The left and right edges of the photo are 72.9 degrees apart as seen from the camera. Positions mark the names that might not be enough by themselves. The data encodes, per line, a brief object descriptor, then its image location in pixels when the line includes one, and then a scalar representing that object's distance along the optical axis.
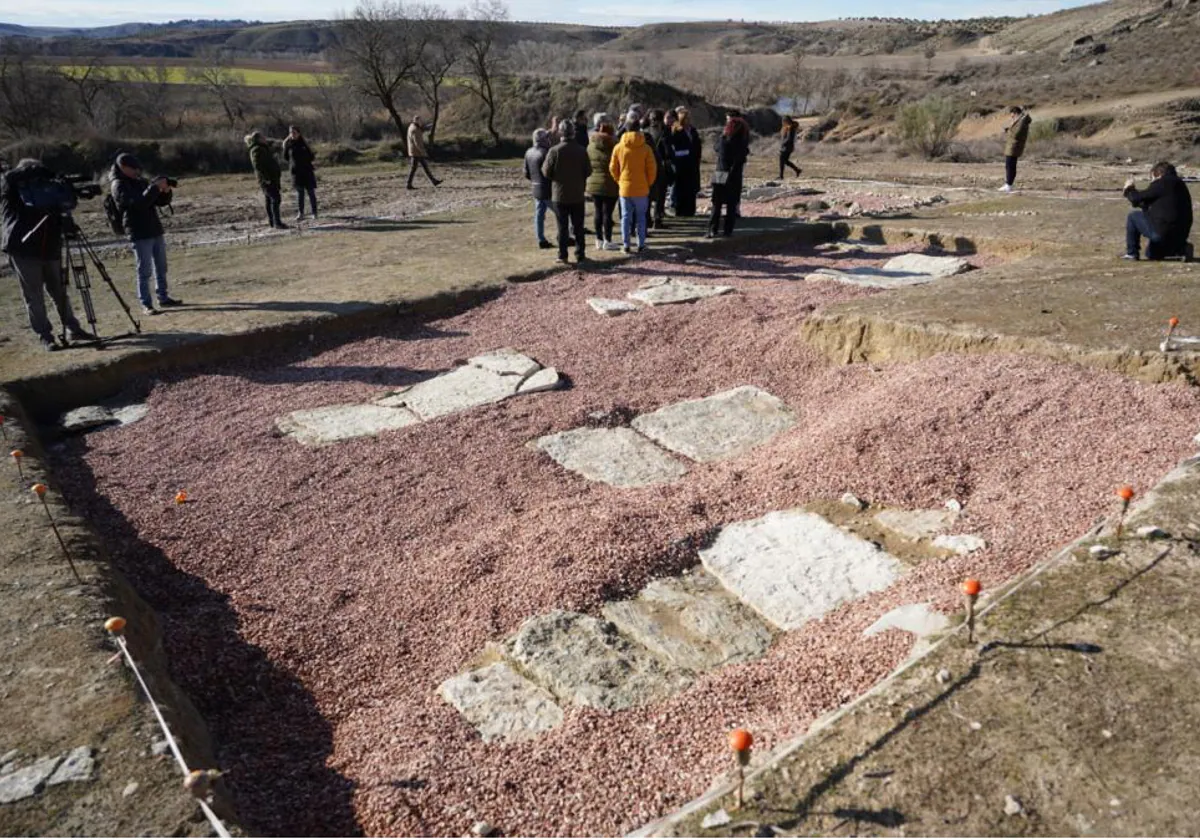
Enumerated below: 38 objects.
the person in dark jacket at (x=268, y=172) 12.38
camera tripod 7.21
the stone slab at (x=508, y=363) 7.28
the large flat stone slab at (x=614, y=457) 5.53
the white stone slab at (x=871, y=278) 9.08
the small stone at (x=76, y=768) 2.61
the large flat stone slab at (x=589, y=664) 3.34
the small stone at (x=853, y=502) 4.74
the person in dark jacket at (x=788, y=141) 16.34
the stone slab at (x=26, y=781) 2.56
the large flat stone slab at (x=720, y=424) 5.92
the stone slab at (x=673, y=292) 8.85
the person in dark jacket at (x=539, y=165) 10.27
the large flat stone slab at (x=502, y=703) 3.18
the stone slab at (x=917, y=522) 4.34
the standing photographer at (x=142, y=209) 7.90
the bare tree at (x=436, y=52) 31.56
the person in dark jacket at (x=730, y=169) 10.10
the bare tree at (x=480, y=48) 31.42
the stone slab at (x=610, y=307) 8.59
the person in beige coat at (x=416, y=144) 16.89
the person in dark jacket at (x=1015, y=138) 13.37
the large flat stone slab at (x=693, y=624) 3.65
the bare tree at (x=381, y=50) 27.45
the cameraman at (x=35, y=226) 6.91
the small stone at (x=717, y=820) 2.26
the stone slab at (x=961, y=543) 3.97
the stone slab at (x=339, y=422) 6.18
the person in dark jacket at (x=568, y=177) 9.56
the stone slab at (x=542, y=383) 6.96
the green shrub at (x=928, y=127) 21.38
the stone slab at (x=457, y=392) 6.64
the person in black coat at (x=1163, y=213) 7.89
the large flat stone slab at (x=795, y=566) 3.95
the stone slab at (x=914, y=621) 3.21
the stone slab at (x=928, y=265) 9.45
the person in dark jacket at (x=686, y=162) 11.76
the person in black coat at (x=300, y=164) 13.09
